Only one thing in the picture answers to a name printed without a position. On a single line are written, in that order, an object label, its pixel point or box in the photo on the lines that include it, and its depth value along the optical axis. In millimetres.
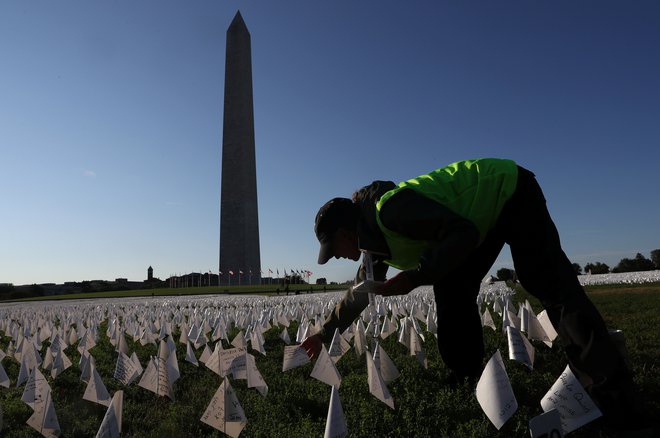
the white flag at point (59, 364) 4109
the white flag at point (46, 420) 2674
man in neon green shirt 2236
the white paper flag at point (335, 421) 2158
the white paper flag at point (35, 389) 2896
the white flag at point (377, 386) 2781
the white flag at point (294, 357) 3488
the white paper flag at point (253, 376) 3199
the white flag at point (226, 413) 2465
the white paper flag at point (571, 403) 2125
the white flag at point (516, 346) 3111
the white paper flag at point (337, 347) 3799
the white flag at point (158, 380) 3365
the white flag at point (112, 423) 2328
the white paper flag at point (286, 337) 5583
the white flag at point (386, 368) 3332
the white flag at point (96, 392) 3090
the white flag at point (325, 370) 3057
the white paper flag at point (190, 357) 4301
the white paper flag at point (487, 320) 5457
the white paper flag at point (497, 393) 2293
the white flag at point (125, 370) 3625
